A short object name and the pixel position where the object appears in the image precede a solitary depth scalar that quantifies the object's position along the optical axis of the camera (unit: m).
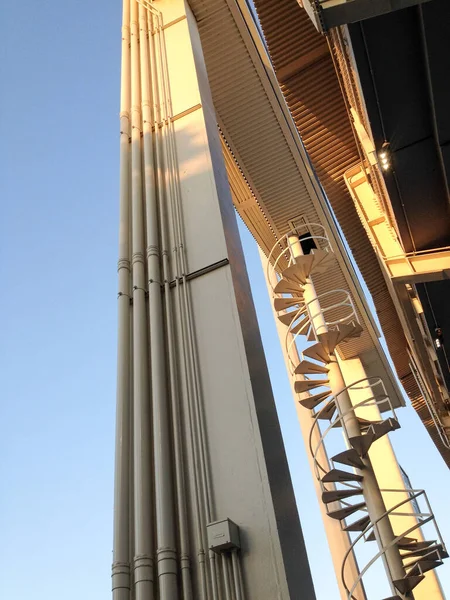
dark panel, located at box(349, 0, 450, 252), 5.63
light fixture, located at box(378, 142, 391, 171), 7.18
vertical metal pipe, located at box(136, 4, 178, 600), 4.37
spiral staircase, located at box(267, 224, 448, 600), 8.32
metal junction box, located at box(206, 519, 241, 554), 4.20
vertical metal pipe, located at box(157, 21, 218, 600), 4.65
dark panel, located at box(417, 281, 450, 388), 10.21
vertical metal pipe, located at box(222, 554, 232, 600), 4.08
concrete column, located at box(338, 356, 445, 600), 14.67
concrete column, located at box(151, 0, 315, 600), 4.24
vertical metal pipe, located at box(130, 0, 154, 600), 4.48
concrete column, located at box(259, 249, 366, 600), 13.17
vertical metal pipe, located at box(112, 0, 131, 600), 4.55
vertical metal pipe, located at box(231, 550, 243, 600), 4.05
